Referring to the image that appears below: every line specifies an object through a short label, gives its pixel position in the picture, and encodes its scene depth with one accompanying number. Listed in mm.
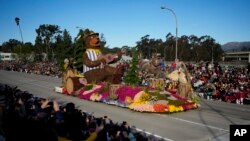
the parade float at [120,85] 17880
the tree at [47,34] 114400
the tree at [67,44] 45200
